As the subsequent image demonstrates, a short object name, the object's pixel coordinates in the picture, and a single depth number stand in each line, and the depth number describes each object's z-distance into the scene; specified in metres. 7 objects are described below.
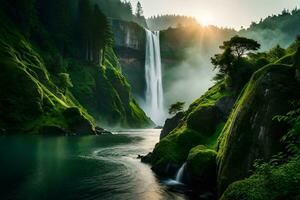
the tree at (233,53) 53.69
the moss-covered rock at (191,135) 40.96
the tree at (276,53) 49.76
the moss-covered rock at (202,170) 32.06
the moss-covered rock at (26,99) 86.44
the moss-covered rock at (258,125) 24.03
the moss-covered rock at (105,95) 136.88
